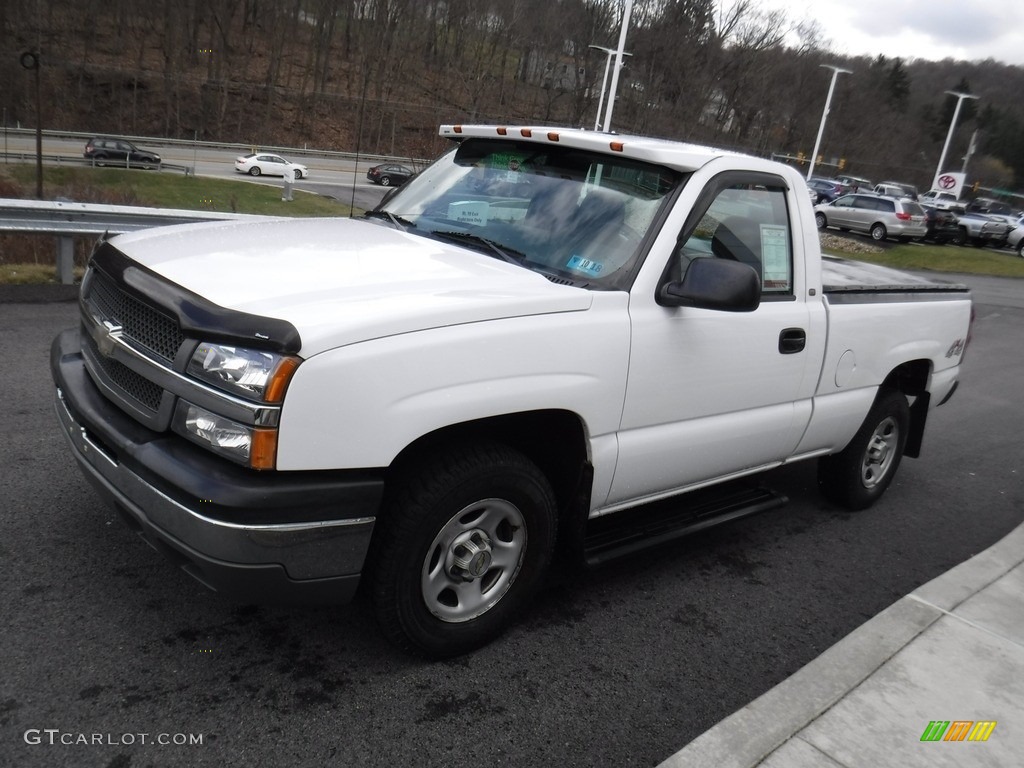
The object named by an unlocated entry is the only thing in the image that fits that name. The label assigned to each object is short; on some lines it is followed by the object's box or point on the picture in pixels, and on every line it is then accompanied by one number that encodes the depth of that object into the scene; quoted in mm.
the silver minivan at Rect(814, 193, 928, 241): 31109
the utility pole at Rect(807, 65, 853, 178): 47025
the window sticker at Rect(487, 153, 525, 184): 3969
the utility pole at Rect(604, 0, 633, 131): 24452
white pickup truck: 2598
